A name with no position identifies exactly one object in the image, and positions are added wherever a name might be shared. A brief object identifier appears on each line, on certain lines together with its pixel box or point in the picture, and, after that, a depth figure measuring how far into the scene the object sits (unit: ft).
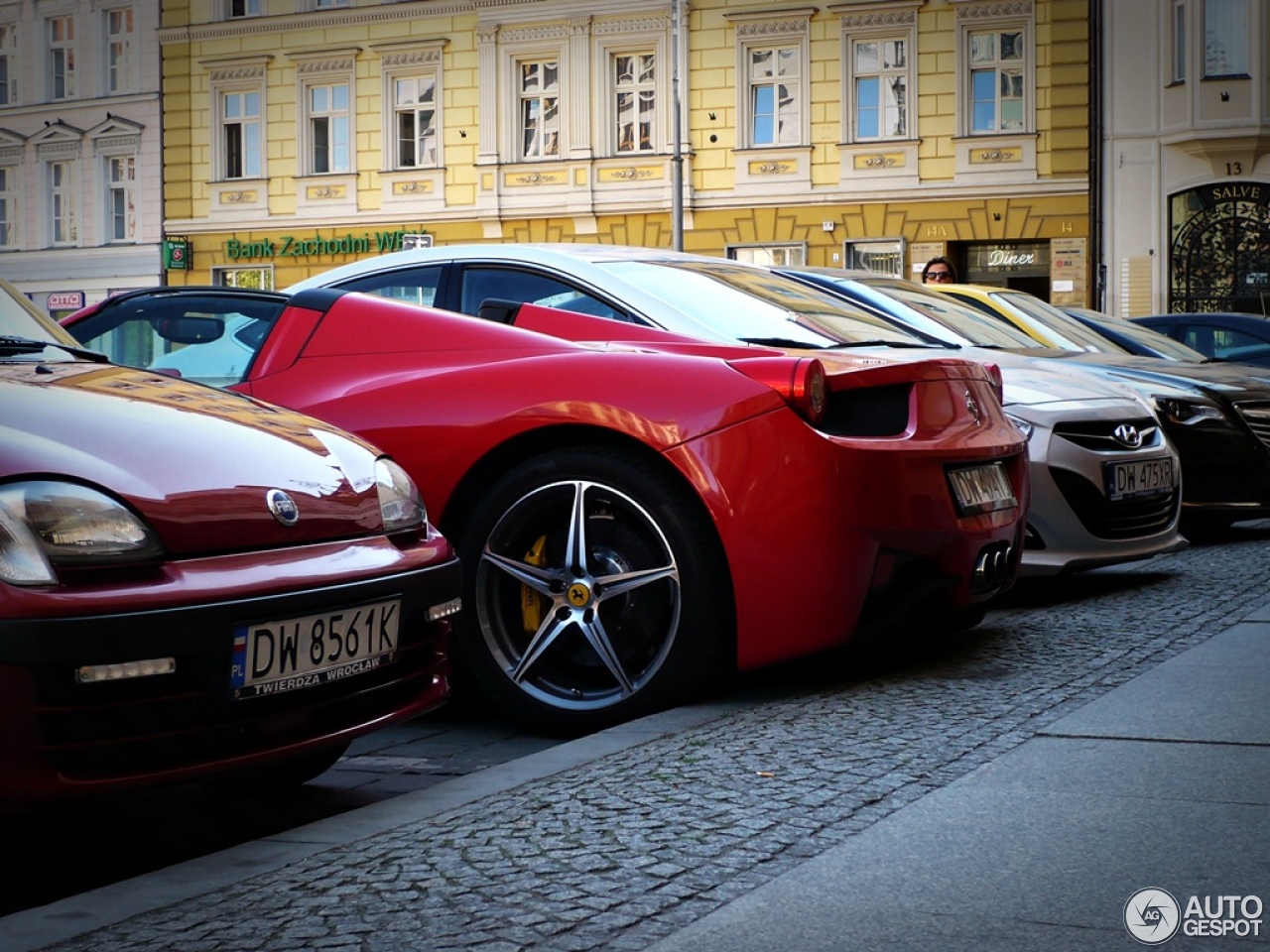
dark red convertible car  9.96
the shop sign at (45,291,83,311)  114.42
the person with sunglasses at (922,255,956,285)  43.70
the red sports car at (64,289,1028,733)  14.67
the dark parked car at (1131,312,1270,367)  45.06
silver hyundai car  18.04
